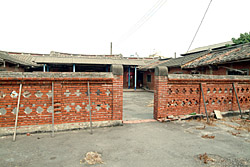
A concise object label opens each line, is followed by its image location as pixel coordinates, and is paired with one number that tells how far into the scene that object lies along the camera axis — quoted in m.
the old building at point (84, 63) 16.70
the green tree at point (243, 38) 19.00
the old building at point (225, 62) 8.14
